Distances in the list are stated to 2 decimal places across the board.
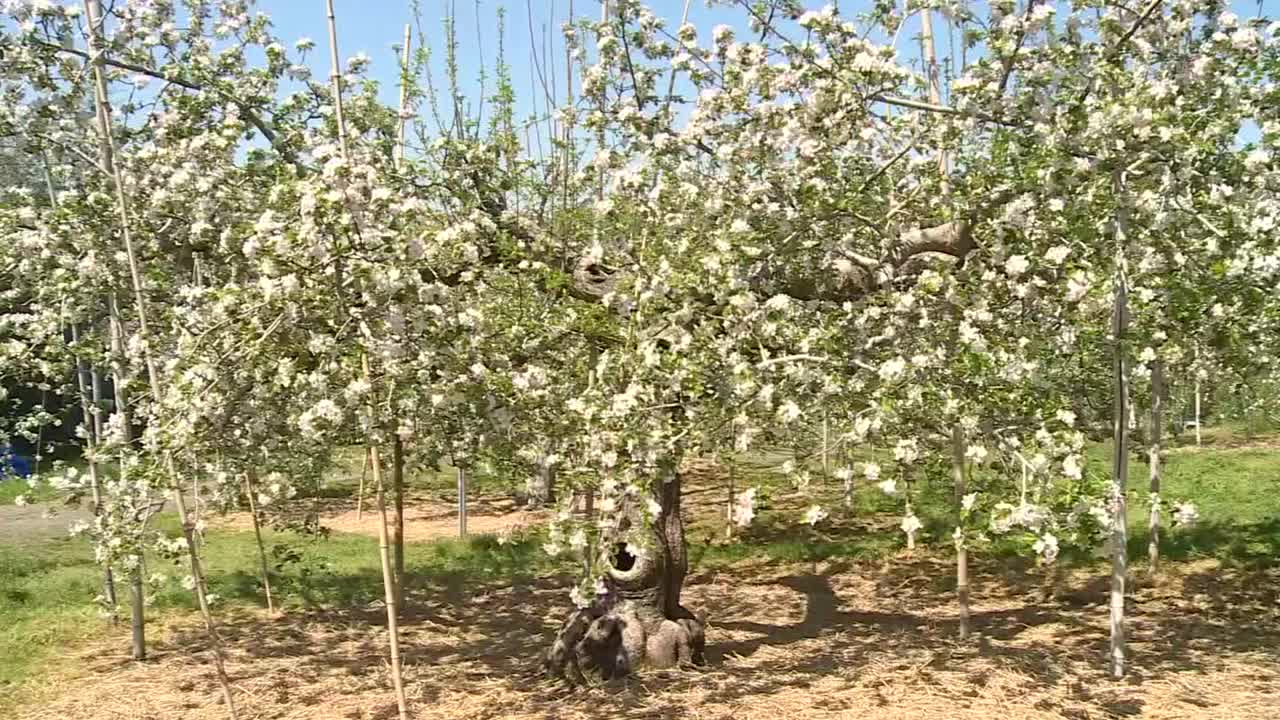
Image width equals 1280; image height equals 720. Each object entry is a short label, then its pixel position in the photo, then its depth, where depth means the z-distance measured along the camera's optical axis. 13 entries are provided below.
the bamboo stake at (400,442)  6.44
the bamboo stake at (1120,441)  5.16
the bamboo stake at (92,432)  6.80
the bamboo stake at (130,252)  5.18
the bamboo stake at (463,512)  12.47
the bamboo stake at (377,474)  4.58
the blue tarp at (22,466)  17.40
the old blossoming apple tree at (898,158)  4.96
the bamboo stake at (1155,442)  7.92
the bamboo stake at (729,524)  11.83
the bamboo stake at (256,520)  6.86
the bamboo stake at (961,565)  6.92
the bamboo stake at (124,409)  6.76
